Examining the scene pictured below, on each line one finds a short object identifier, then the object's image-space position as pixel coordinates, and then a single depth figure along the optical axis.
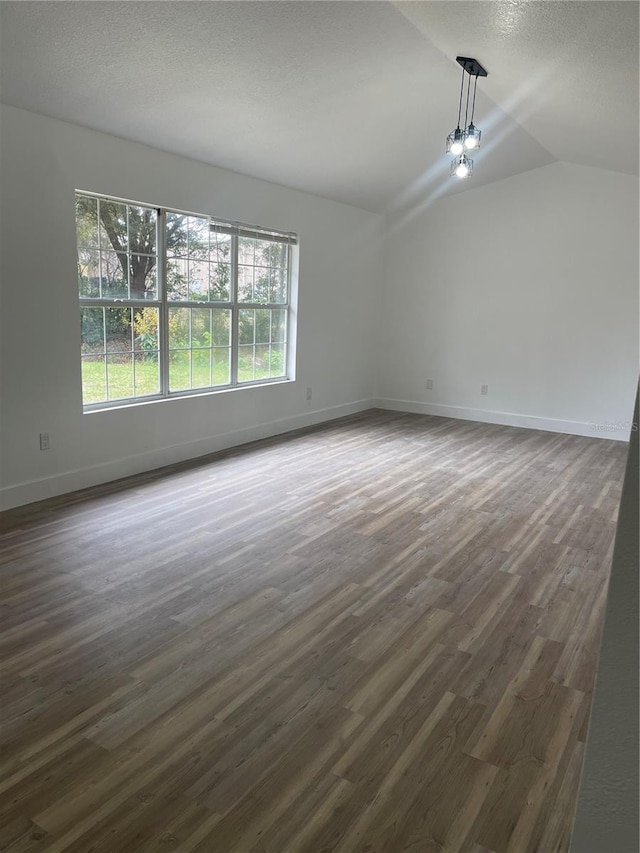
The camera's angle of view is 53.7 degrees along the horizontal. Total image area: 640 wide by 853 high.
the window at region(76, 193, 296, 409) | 4.43
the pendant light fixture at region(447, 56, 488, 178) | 3.82
